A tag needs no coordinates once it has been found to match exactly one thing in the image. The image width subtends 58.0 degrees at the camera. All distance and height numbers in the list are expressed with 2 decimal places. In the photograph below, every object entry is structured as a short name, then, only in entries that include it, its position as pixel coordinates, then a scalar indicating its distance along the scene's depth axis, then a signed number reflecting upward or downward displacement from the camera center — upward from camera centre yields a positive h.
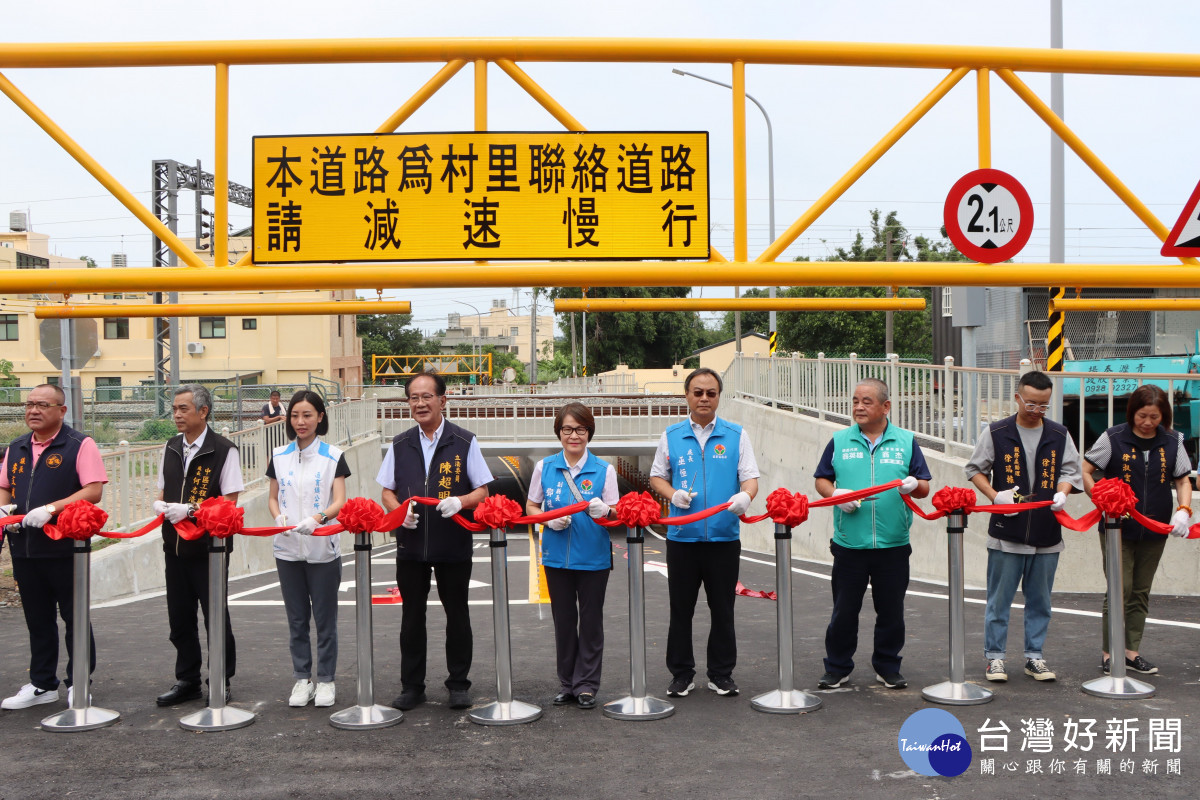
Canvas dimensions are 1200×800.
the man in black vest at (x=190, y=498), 6.40 -0.68
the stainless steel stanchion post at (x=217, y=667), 5.96 -1.58
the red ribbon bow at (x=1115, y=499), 6.34 -0.72
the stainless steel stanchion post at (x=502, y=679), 6.01 -1.67
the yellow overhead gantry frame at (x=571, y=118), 5.79 +1.48
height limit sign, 6.02 +0.91
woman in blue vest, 6.25 -1.02
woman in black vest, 6.74 -0.64
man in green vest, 6.46 -0.94
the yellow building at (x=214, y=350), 52.47 +1.75
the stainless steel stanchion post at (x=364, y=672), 5.96 -1.61
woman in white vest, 6.29 -0.93
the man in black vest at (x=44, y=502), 6.39 -0.69
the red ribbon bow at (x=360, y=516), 6.06 -0.75
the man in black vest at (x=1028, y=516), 6.56 -0.84
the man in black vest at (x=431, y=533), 6.21 -0.86
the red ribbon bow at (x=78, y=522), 6.10 -0.77
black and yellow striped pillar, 10.72 +0.34
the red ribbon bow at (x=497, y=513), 6.05 -0.73
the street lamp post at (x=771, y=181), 28.76 +5.39
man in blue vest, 6.34 -0.87
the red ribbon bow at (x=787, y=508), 6.27 -0.75
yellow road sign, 5.91 +1.01
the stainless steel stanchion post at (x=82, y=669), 6.05 -1.60
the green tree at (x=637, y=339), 76.88 +3.05
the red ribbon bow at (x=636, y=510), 6.12 -0.73
